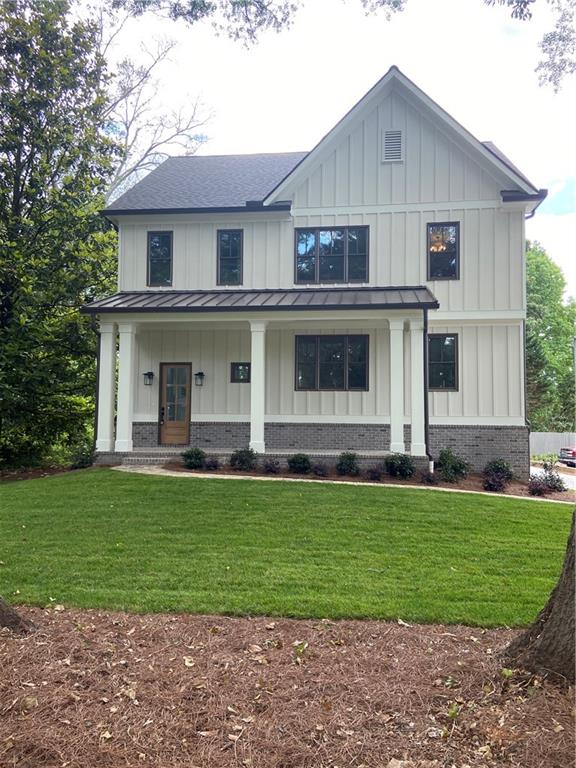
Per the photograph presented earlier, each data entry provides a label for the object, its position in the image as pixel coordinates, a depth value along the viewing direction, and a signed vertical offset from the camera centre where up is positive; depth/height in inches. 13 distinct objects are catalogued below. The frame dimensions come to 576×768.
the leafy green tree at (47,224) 565.0 +213.2
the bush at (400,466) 425.7 -44.7
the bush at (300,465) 438.3 -45.9
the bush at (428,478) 417.1 -54.1
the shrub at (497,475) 419.6 -55.4
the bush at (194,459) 446.6 -42.6
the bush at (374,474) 416.9 -51.1
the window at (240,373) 542.9 +38.3
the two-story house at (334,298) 498.3 +110.3
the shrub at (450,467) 436.5 -48.3
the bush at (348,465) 436.5 -45.6
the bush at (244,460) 446.9 -43.6
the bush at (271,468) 437.7 -48.6
